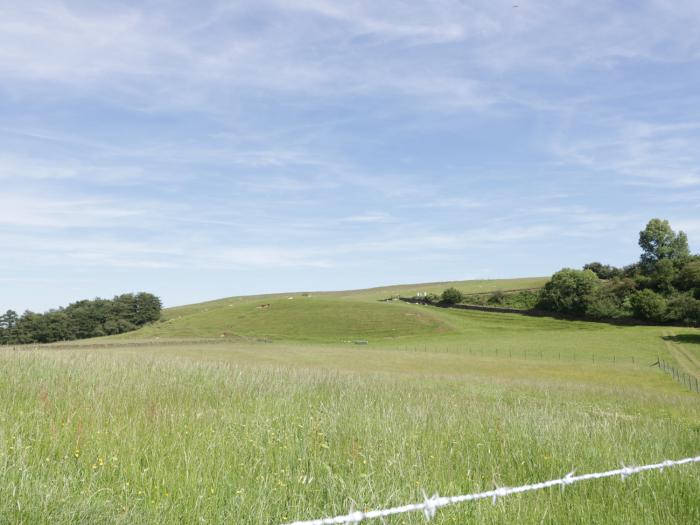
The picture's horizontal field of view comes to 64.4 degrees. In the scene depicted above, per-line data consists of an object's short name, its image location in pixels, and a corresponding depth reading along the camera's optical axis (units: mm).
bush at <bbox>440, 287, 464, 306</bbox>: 129000
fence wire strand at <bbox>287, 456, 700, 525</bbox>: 3467
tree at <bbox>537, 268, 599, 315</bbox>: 106644
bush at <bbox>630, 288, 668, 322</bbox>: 95562
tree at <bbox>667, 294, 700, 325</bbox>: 90062
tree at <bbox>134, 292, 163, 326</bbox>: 143750
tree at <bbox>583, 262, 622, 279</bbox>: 133875
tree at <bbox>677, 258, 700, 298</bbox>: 100825
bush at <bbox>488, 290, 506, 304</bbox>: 124694
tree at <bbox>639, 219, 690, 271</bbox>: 125812
